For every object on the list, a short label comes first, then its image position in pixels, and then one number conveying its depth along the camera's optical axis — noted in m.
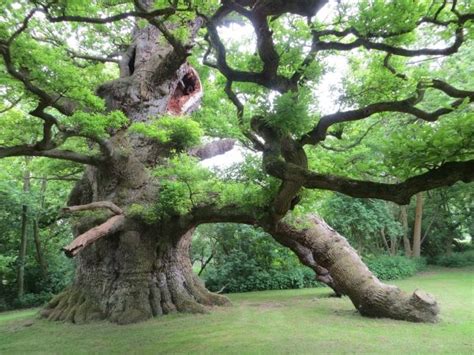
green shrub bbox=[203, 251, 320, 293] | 14.28
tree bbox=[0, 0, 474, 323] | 4.76
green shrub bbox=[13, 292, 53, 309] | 12.55
